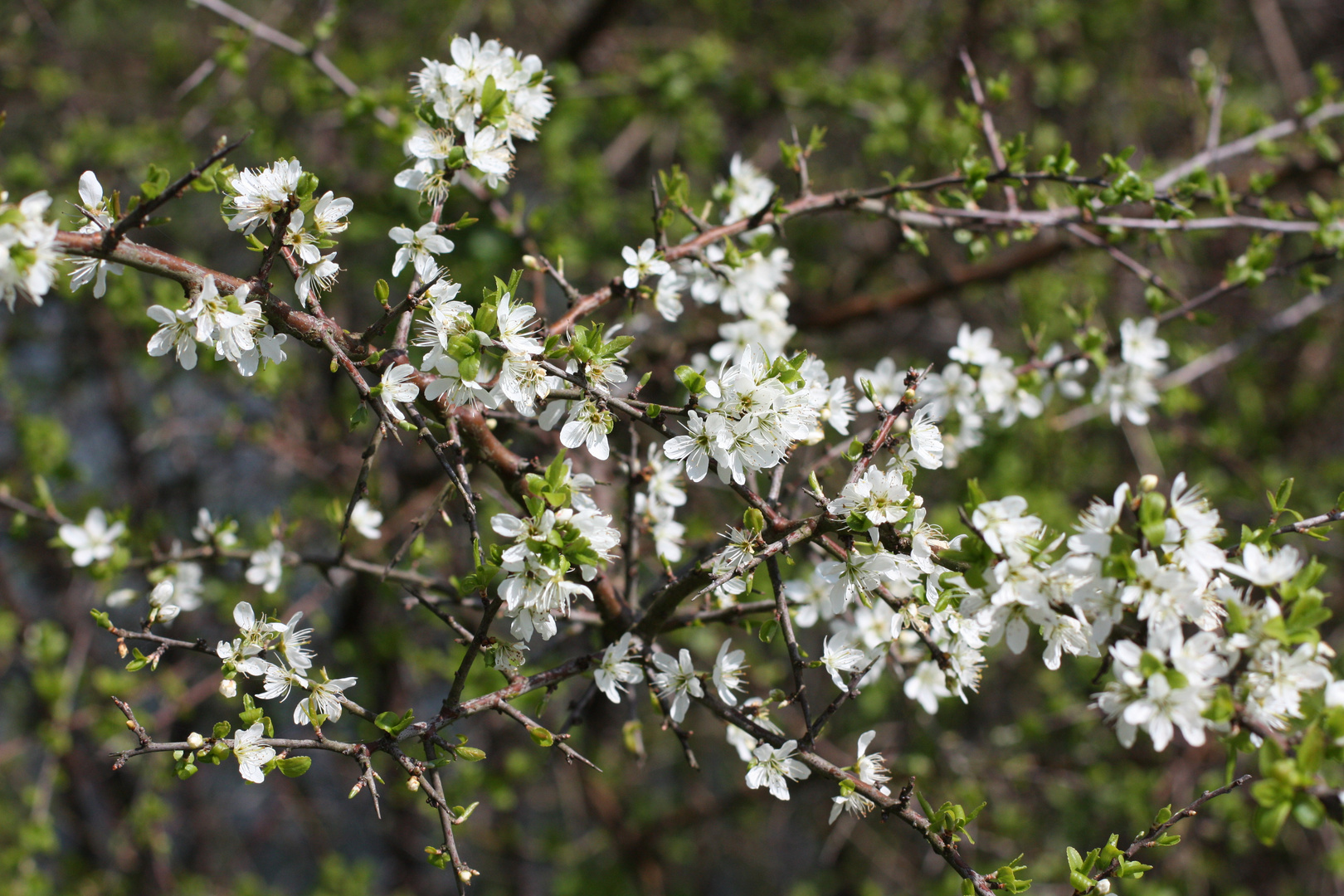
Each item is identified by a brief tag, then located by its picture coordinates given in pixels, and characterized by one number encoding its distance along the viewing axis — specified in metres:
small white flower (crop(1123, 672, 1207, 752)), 0.94
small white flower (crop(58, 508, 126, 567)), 1.07
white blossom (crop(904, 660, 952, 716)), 1.05
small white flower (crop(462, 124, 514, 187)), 1.00
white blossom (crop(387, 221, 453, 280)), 0.98
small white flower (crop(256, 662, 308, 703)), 0.98
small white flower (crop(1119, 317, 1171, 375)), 1.09
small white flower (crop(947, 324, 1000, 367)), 1.08
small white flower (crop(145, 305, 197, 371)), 0.97
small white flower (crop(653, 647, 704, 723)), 0.99
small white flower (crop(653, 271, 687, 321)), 1.03
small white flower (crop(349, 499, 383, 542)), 1.08
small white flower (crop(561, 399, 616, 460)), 0.97
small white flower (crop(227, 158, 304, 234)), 0.97
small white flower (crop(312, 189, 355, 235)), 0.98
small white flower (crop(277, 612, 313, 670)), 0.98
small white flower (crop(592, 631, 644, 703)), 0.99
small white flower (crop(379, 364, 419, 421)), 0.97
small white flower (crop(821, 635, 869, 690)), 0.99
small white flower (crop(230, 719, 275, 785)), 0.97
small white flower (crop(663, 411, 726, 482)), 0.96
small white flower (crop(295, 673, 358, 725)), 0.98
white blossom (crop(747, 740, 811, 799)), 0.99
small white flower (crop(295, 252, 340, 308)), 0.97
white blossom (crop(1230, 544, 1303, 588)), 0.95
